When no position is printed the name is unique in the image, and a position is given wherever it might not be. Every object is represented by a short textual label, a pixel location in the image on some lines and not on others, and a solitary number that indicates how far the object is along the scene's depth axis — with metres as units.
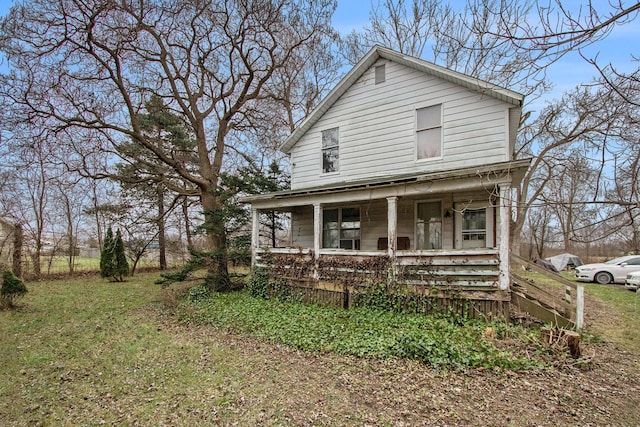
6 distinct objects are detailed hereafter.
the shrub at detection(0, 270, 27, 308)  9.19
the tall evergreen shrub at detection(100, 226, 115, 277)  15.84
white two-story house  7.24
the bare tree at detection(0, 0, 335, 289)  10.73
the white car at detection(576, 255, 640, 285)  15.34
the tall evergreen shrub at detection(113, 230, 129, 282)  15.82
